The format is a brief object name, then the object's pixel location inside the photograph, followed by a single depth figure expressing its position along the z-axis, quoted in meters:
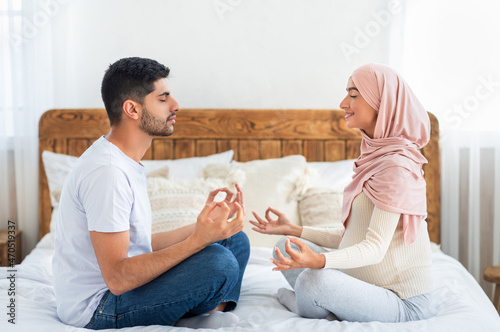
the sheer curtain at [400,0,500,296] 2.67
